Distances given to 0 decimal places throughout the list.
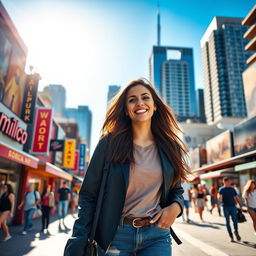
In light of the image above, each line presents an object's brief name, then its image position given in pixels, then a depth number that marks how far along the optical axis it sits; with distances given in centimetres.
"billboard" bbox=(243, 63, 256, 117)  2054
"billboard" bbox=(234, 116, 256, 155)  1908
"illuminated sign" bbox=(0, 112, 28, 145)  899
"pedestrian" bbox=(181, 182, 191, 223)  1003
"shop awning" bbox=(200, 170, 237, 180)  2332
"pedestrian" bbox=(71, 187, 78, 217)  1724
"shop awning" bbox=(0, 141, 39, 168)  728
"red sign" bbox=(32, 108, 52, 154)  1252
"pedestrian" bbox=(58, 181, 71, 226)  1079
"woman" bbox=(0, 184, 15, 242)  702
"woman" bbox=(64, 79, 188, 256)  155
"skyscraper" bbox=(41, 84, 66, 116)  19484
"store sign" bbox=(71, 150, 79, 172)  2805
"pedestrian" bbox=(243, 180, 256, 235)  700
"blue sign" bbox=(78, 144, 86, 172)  3066
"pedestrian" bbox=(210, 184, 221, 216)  1446
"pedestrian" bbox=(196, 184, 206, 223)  1139
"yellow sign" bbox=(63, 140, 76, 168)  2166
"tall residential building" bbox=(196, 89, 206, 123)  14927
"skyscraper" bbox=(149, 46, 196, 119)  14888
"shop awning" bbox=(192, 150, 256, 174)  1966
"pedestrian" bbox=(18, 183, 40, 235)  863
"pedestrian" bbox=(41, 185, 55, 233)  945
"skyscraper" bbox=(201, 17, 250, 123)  9500
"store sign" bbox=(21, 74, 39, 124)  1125
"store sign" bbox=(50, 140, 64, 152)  1650
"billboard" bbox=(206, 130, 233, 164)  2495
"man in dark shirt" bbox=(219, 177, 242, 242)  673
